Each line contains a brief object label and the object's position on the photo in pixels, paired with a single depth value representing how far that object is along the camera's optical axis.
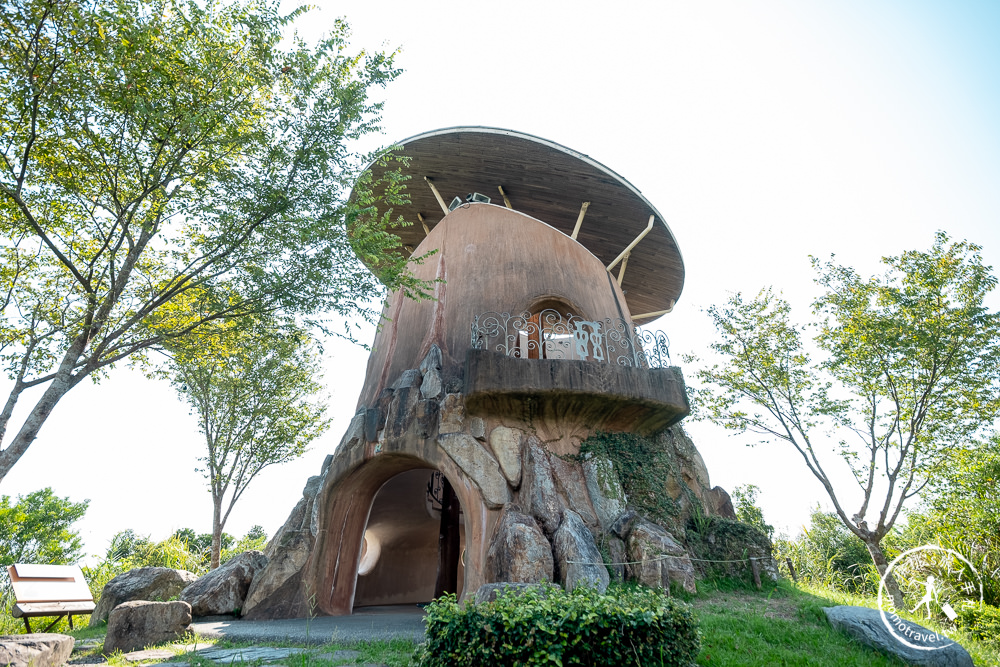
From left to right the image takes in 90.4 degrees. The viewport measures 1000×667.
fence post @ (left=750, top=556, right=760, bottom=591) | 7.61
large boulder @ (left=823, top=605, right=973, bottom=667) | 5.00
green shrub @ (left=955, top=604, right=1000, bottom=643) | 7.53
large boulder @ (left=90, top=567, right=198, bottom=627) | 8.88
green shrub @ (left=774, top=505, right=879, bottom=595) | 13.45
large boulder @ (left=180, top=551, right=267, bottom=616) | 8.31
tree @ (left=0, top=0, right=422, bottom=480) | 6.23
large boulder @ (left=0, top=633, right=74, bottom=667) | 4.16
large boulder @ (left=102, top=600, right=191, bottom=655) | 5.51
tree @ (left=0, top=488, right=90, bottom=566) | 19.27
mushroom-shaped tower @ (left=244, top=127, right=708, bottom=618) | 7.59
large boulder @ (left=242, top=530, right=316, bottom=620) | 8.23
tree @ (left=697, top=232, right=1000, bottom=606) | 10.29
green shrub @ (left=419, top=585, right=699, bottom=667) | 3.71
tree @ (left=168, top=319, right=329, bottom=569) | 14.53
